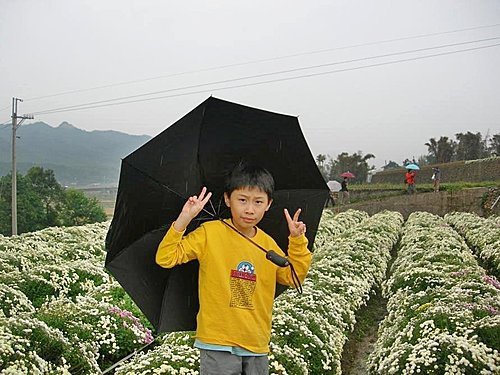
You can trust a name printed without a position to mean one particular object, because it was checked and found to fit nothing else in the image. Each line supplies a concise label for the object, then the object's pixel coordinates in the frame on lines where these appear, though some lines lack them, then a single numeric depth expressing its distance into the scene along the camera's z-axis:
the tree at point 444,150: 47.22
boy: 2.70
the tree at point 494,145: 42.53
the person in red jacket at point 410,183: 27.29
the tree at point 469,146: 44.94
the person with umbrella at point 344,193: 30.48
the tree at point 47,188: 45.88
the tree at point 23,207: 42.61
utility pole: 33.41
